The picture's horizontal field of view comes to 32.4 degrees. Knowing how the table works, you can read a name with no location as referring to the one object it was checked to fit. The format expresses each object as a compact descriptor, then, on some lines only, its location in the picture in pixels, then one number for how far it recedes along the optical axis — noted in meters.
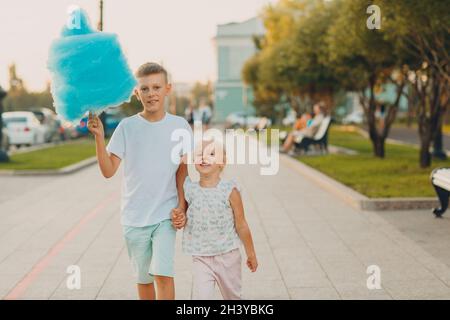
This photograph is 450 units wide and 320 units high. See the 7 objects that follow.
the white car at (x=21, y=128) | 31.75
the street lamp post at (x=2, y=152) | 21.61
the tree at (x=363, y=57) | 15.80
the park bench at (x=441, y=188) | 10.04
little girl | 4.68
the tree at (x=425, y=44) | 12.75
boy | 4.71
